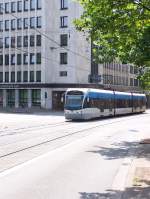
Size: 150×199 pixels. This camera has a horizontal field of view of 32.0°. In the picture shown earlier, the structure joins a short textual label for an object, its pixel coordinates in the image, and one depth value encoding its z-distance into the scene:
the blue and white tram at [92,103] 22.74
